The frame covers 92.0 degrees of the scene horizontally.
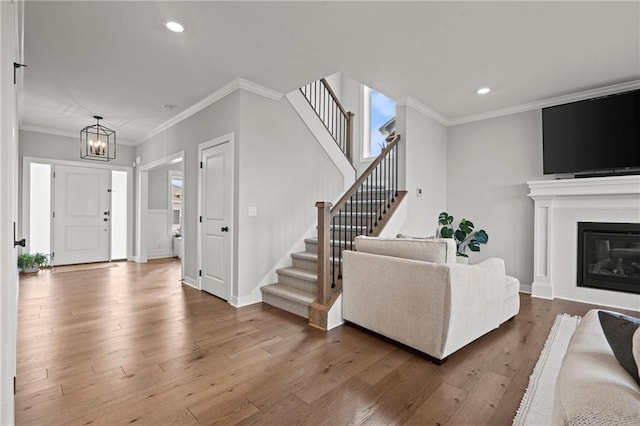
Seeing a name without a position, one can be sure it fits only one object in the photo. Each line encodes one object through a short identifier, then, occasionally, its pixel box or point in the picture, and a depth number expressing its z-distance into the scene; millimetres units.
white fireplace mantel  3537
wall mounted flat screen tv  3529
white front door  6055
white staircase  3322
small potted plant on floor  5188
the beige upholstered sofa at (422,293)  2205
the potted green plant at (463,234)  4449
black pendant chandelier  4938
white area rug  1636
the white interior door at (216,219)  3834
